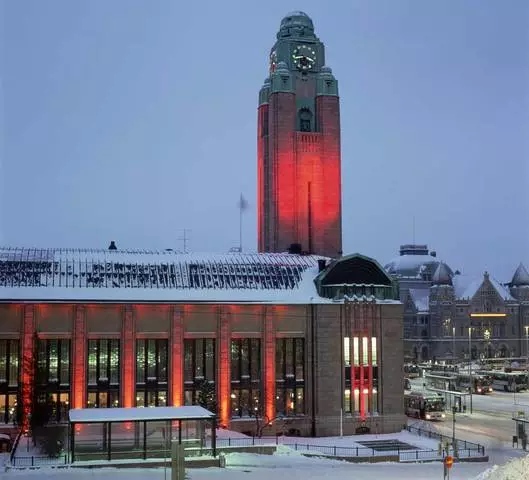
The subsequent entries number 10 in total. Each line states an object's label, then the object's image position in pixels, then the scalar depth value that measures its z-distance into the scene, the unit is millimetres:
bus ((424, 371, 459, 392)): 113562
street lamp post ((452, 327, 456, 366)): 165250
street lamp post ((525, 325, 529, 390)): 168000
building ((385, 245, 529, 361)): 167875
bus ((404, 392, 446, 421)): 85938
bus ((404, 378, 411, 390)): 112100
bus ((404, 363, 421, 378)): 143875
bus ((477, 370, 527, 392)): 117625
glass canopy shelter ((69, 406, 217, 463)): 50719
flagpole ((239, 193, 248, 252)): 124000
